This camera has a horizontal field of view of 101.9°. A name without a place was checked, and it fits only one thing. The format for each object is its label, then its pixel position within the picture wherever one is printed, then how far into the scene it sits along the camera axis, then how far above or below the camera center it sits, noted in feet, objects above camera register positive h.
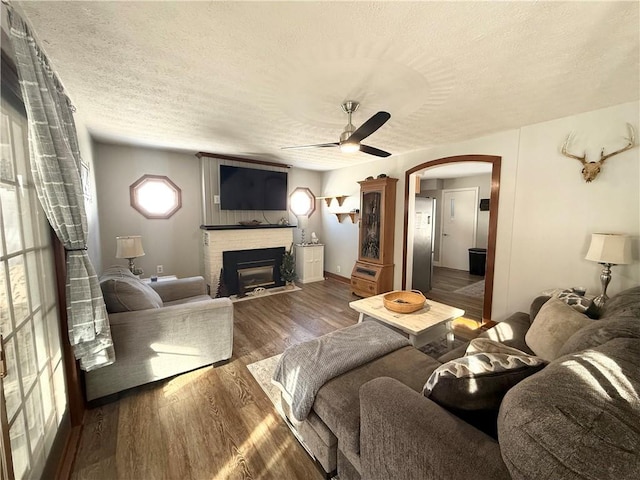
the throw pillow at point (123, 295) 6.35 -1.98
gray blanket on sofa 4.57 -2.75
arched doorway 10.05 +0.04
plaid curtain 3.75 +0.54
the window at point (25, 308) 3.41 -1.38
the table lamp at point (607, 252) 6.93 -0.94
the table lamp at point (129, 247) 9.87 -1.18
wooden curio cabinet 13.43 -1.16
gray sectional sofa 1.89 -1.93
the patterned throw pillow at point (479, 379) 2.99 -1.91
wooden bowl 7.64 -2.63
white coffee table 6.93 -2.87
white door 19.86 -0.70
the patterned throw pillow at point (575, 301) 6.14 -2.06
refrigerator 14.38 -1.48
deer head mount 7.29 +1.82
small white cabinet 16.75 -3.00
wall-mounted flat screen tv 13.83 +1.57
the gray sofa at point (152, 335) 6.13 -3.09
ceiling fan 6.03 +2.19
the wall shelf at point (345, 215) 16.21 +0.11
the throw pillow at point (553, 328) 5.08 -2.29
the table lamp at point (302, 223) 17.88 -0.44
